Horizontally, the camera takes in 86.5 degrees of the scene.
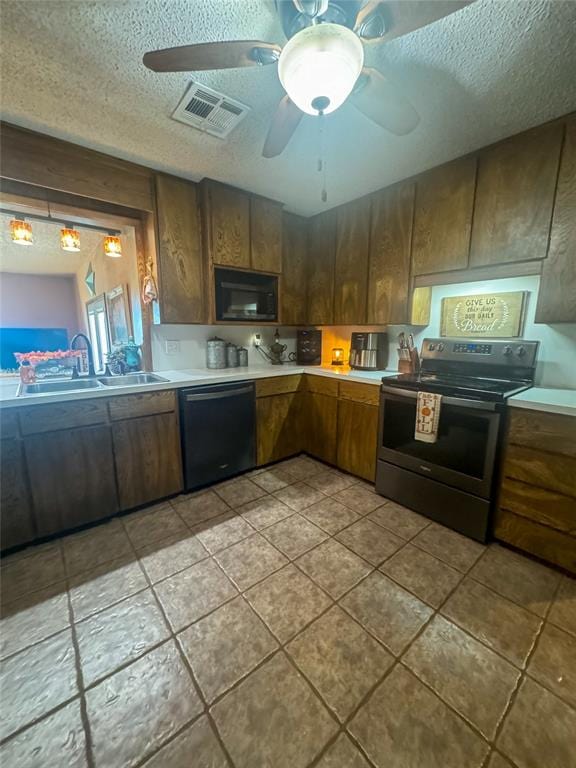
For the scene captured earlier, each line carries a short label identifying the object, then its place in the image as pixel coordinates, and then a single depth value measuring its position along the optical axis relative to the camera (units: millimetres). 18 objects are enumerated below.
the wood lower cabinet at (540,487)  1566
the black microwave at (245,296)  2629
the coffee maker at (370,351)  2754
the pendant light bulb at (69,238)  2506
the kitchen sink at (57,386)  2002
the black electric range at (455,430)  1812
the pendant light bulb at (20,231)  2266
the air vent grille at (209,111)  1489
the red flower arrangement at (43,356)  2207
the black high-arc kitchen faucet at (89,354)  2533
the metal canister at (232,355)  2967
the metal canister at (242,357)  3043
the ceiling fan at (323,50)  920
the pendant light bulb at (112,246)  2717
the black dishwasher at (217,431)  2330
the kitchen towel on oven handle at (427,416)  1942
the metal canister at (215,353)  2859
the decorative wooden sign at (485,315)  2109
